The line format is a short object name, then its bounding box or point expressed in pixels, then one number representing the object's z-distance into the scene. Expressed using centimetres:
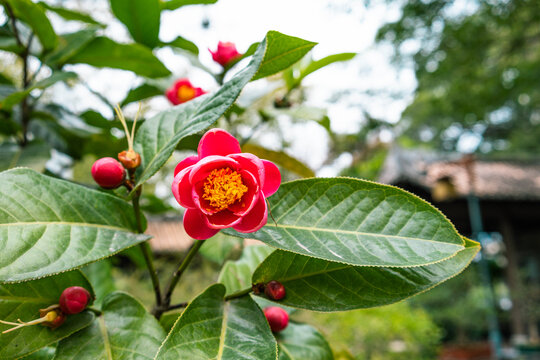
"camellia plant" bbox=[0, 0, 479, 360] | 51
